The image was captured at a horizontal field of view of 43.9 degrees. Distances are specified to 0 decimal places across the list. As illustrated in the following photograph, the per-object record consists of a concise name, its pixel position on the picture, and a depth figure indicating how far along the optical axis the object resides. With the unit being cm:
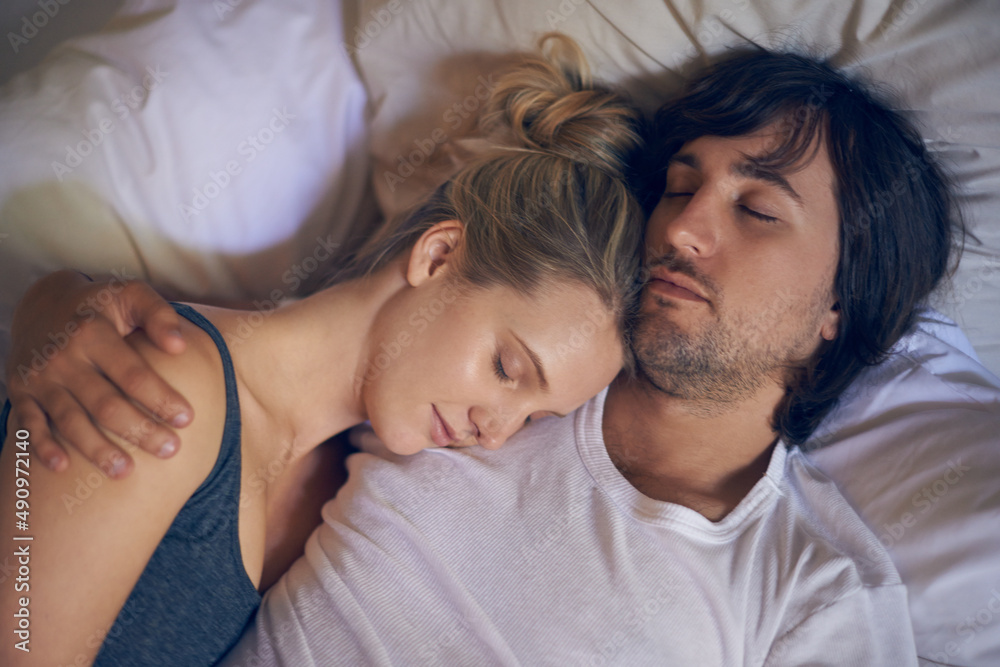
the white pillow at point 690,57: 95
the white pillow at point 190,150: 98
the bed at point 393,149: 94
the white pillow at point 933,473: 90
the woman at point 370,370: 83
